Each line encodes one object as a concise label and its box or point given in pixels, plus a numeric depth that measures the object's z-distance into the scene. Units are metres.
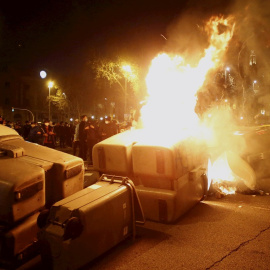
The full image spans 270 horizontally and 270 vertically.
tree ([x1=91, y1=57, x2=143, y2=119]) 24.98
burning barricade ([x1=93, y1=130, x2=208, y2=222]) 4.42
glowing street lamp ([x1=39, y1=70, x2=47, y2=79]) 18.51
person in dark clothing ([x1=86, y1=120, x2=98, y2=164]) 11.33
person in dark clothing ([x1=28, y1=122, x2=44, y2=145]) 9.20
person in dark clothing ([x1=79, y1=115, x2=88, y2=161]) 11.37
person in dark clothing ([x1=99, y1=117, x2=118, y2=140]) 12.04
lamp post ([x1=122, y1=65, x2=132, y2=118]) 24.75
